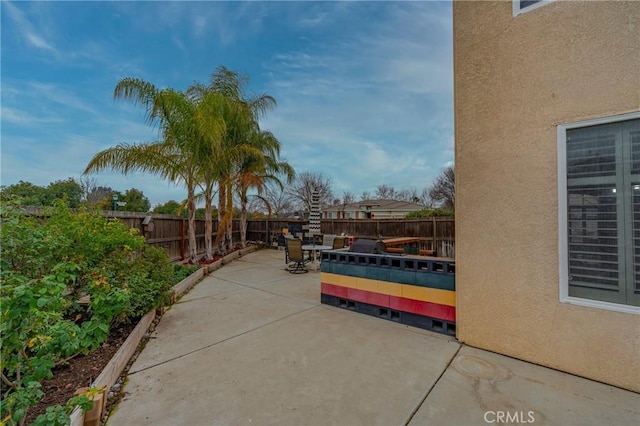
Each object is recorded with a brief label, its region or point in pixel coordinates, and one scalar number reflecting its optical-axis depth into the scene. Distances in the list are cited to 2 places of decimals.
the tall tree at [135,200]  20.56
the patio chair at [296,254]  7.82
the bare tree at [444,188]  25.31
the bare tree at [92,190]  17.97
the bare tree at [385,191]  40.72
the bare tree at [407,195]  39.06
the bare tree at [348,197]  39.09
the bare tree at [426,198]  34.49
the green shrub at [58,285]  1.55
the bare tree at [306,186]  30.97
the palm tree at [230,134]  8.90
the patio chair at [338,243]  8.00
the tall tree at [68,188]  15.16
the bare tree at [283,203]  29.59
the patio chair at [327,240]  10.55
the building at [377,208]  29.38
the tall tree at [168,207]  20.34
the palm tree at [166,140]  7.27
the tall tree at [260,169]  10.05
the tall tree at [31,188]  12.43
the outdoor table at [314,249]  8.02
